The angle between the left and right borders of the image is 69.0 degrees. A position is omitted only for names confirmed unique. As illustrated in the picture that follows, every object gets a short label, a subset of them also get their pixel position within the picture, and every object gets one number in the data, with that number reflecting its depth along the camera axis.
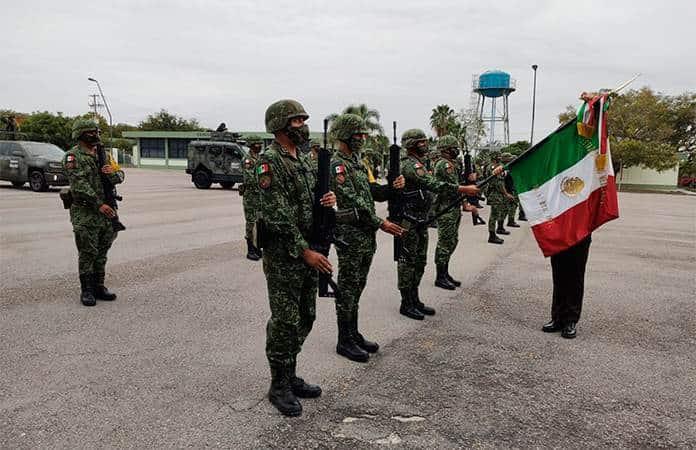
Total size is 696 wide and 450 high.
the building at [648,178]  40.06
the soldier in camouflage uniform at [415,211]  5.18
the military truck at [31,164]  17.02
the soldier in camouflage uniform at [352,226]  4.09
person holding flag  4.71
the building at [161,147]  49.10
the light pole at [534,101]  36.83
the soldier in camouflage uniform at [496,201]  10.82
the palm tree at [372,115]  38.51
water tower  47.25
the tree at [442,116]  56.62
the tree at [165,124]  72.38
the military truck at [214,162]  21.84
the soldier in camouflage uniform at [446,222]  6.43
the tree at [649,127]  35.97
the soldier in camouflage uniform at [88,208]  5.29
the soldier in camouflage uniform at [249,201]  7.80
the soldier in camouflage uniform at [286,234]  3.08
